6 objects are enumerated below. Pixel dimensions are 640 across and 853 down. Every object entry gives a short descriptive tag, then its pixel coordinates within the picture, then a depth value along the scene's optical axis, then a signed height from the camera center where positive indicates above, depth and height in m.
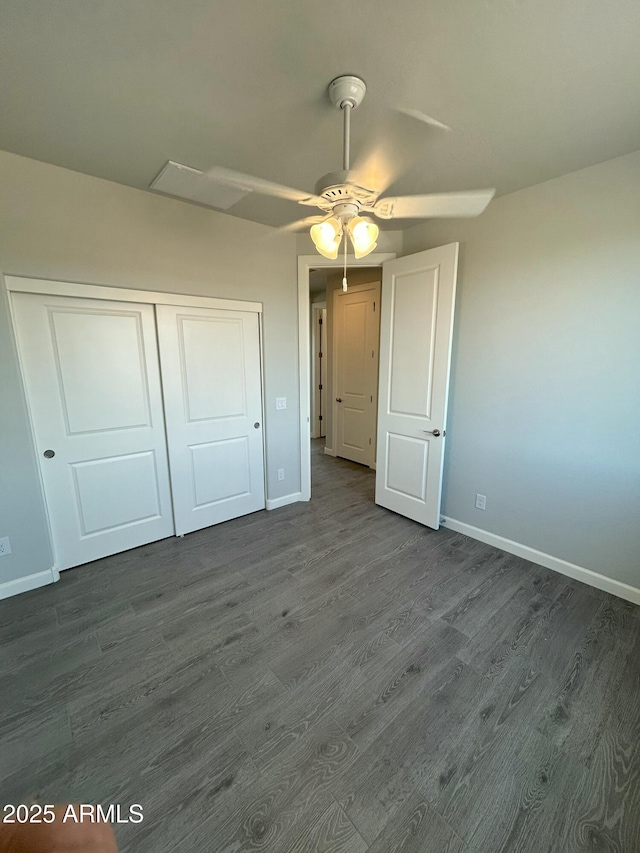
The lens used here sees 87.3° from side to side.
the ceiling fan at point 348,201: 1.27 +0.64
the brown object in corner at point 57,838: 0.62 -0.91
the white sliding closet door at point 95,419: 2.15 -0.42
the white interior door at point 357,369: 4.39 -0.14
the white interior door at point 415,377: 2.63 -0.16
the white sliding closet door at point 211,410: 2.66 -0.44
